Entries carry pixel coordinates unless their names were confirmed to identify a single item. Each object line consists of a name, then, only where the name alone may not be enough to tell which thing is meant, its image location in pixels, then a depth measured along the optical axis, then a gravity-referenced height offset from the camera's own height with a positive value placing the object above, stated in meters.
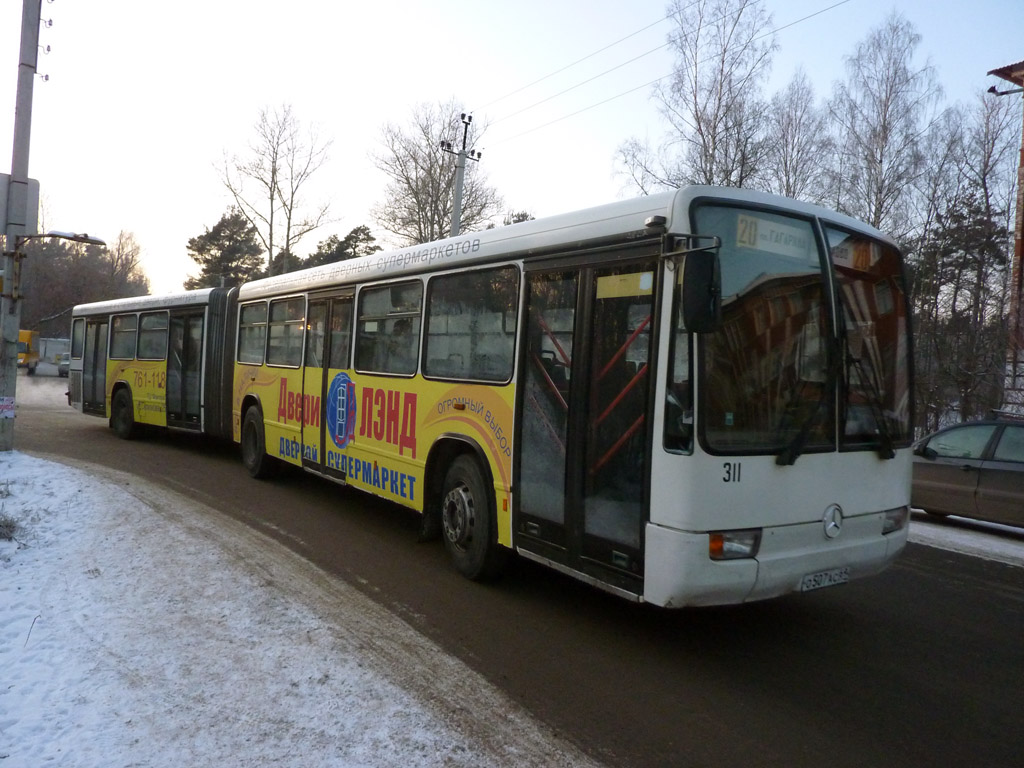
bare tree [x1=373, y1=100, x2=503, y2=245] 43.25 +10.04
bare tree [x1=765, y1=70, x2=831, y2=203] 28.45 +8.80
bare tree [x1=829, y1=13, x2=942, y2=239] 26.33 +8.17
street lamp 11.01 +0.39
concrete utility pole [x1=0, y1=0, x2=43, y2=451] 10.88 +1.86
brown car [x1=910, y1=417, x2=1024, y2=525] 9.23 -0.98
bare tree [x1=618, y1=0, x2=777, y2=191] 25.88 +8.70
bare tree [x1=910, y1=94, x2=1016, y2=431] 19.73 +3.55
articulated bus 4.37 -0.11
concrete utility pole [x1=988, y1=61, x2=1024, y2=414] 16.86 +1.53
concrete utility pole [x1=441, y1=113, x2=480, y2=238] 27.80 +7.62
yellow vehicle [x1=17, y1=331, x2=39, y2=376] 44.94 -0.36
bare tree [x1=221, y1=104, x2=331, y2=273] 46.56 +9.74
